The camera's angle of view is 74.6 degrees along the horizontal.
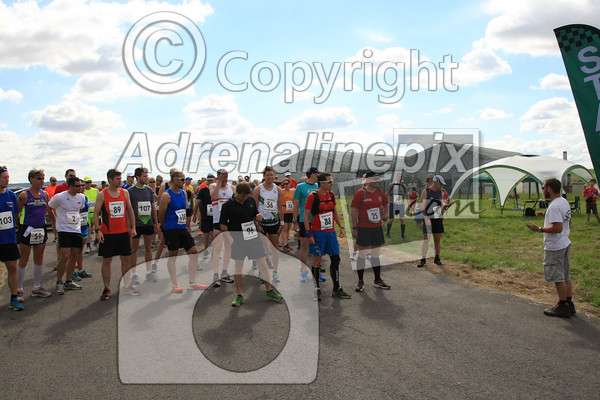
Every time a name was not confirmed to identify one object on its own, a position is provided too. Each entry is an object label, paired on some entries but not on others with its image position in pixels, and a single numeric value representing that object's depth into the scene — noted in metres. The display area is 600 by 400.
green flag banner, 4.83
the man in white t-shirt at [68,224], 6.95
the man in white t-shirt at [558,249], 5.49
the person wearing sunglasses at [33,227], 6.67
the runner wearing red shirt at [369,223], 7.09
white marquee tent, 22.05
